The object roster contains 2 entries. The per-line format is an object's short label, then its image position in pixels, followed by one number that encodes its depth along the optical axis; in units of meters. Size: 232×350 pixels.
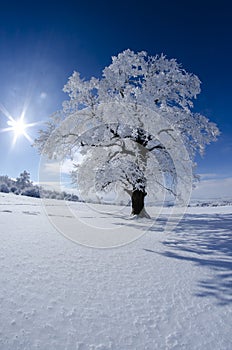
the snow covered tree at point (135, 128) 13.15
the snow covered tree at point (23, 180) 77.11
